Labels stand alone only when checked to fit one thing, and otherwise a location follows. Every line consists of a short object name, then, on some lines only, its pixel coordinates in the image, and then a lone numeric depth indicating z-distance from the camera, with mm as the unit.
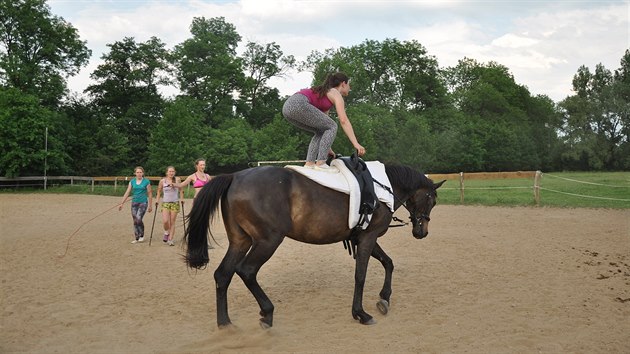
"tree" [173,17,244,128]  45156
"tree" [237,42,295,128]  48312
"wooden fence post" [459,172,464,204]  20720
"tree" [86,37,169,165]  43469
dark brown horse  4988
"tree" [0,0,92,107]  35781
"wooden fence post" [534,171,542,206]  18781
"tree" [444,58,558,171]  57375
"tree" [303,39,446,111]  53844
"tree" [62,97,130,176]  38906
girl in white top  10773
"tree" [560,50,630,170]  54656
